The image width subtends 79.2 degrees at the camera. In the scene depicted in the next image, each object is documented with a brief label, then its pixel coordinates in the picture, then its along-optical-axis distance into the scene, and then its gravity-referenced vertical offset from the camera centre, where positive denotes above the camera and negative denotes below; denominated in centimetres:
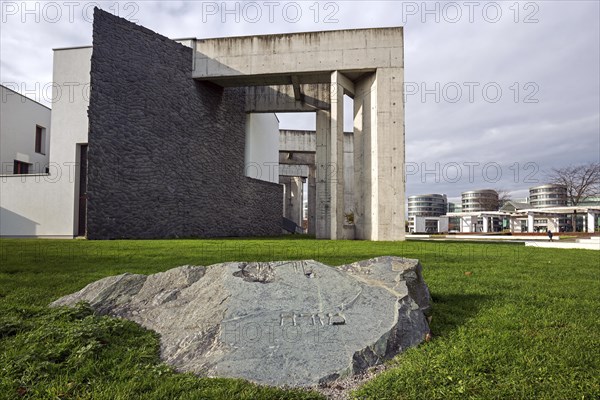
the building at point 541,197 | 8719 +469
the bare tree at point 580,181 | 3869 +383
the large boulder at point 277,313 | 299 -101
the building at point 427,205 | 11823 +353
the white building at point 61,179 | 1941 +187
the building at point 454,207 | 12338 +295
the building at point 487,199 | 6531 +300
